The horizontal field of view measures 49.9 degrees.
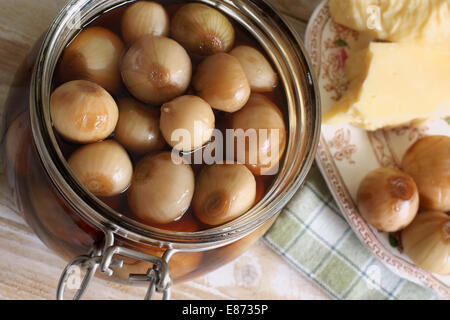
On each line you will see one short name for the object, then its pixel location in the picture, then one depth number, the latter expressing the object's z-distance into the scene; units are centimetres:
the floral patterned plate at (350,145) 63
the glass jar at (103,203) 36
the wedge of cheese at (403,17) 63
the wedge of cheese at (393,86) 63
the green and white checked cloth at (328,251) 61
